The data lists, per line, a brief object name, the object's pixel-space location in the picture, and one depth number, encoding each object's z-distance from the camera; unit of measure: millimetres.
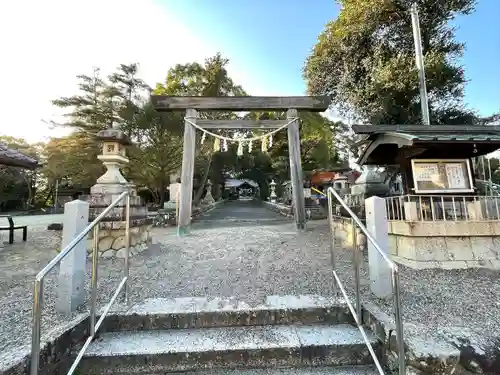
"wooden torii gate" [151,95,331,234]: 6750
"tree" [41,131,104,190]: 14031
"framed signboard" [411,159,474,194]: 4988
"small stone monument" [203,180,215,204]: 19741
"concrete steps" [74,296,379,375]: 1918
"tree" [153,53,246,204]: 13047
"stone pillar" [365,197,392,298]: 2668
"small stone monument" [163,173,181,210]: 10297
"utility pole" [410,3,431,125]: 8512
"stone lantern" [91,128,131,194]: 4879
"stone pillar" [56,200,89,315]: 2311
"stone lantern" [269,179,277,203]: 20142
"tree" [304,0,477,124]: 9391
